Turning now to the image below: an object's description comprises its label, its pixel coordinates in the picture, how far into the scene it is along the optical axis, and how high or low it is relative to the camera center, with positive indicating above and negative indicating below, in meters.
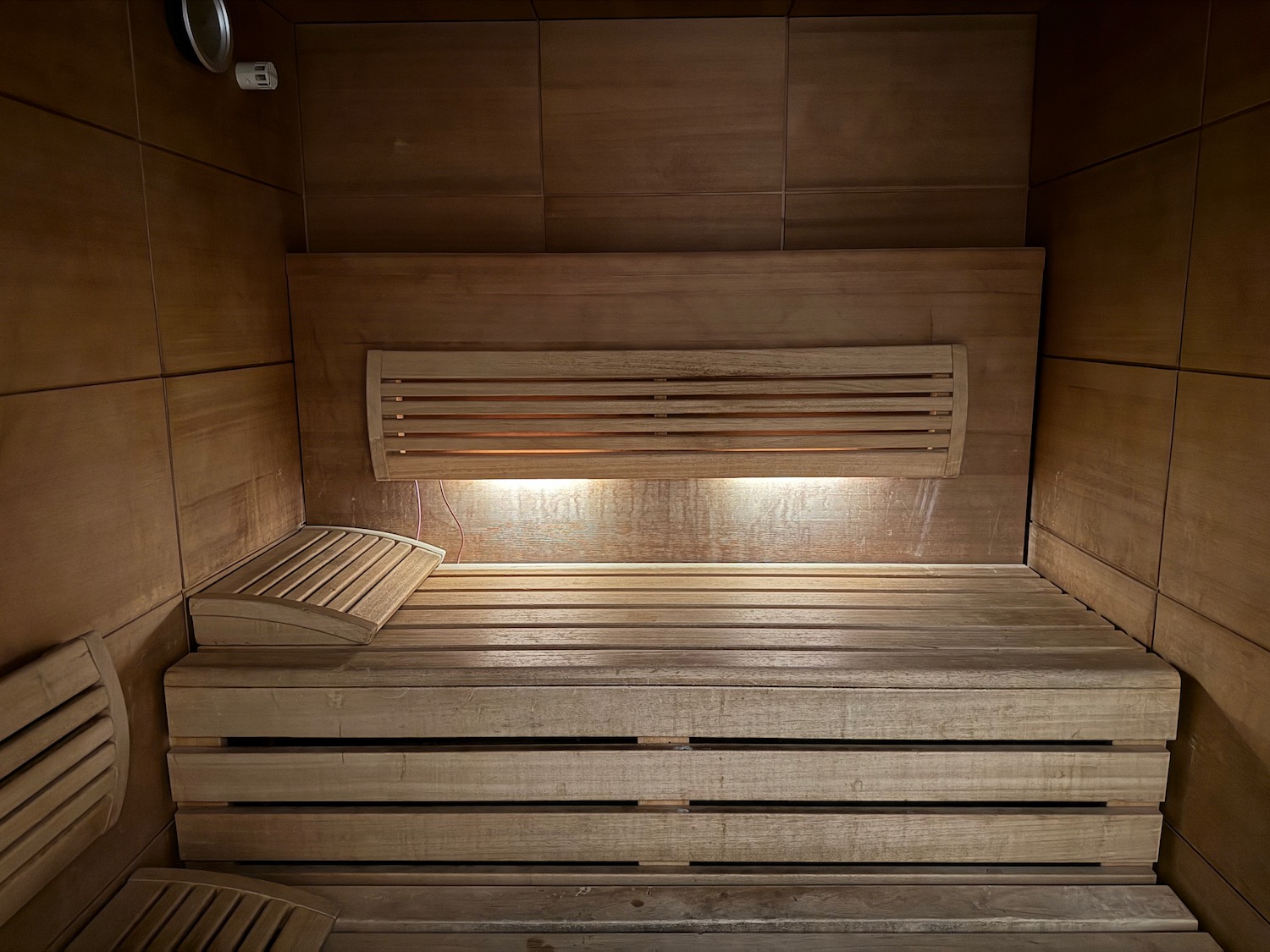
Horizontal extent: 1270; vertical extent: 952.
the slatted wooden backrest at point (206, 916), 1.91 -1.42
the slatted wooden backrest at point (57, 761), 1.65 -0.93
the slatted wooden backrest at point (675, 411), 2.86 -0.30
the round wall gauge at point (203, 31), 2.22 +0.83
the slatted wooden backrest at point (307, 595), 2.36 -0.81
